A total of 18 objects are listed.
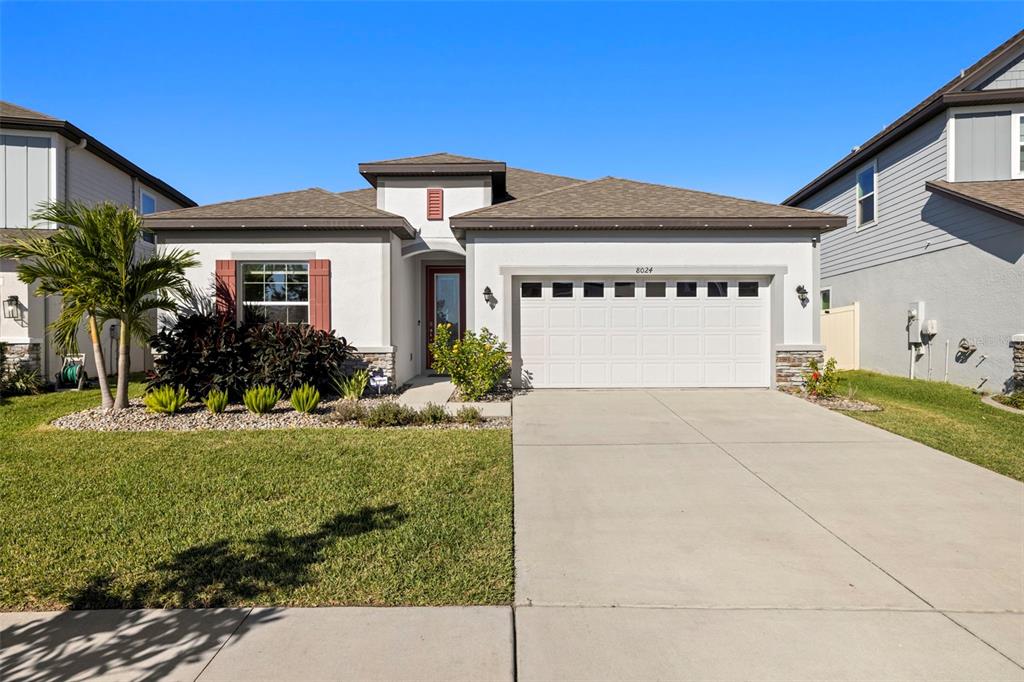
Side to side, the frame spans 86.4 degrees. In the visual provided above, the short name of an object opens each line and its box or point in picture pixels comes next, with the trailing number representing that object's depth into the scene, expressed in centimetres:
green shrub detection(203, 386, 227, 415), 839
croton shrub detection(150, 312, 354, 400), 907
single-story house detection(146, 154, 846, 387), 1069
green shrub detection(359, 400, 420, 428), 793
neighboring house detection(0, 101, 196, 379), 1138
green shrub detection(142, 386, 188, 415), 823
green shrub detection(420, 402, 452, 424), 801
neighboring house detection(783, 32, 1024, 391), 1091
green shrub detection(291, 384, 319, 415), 846
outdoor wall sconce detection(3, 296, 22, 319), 1126
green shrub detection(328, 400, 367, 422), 813
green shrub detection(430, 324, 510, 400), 1003
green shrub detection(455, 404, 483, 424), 811
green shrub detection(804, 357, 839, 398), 1005
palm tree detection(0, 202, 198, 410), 826
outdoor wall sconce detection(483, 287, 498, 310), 1111
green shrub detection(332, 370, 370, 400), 928
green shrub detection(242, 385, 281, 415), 831
